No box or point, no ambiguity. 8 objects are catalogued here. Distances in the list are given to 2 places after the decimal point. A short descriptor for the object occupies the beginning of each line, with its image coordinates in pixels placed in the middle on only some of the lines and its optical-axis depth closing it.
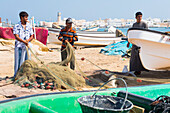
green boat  2.81
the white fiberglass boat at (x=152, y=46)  6.87
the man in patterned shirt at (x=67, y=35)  6.53
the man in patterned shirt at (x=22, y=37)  5.89
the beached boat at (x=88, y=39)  18.73
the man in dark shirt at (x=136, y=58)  7.06
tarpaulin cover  12.89
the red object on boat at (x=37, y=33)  15.85
